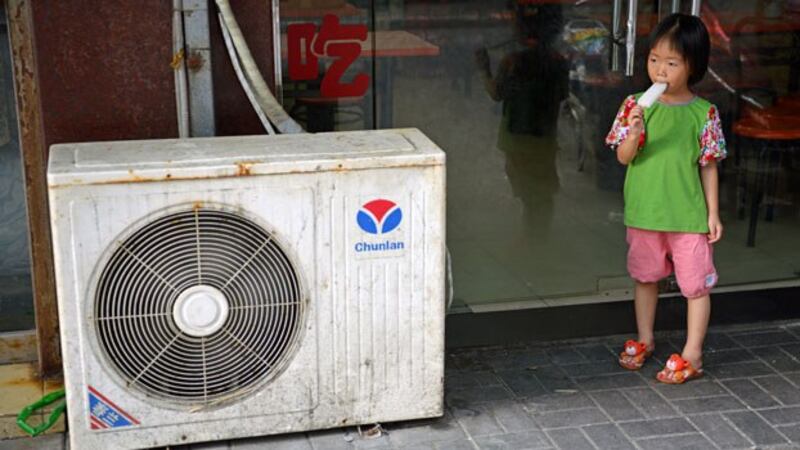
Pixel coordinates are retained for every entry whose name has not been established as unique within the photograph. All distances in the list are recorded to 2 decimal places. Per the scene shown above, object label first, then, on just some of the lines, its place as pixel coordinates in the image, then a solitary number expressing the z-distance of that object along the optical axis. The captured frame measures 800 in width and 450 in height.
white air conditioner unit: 3.84
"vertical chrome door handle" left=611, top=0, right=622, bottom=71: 5.08
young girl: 4.42
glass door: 4.99
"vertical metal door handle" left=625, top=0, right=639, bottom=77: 5.05
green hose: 4.29
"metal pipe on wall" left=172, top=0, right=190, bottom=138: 4.36
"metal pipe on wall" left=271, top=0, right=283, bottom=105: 4.62
